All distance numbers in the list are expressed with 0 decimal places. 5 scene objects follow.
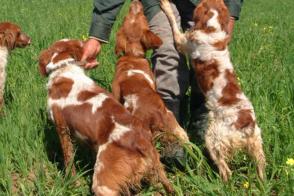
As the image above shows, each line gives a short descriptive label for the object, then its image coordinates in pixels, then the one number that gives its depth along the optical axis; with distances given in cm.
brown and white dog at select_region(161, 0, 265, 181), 386
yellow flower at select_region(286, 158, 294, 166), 349
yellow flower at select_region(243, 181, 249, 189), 346
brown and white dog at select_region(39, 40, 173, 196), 338
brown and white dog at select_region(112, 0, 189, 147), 419
